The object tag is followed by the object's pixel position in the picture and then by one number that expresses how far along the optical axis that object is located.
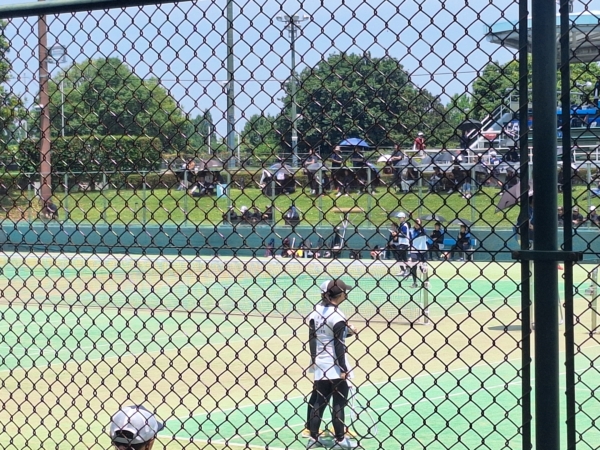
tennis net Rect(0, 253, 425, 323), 20.45
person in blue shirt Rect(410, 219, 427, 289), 24.06
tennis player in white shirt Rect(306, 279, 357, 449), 8.48
